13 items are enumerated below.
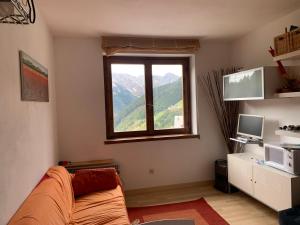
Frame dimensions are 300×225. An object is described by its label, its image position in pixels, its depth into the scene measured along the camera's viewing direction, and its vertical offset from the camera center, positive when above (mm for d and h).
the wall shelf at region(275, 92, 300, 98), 2514 +95
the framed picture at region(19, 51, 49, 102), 1833 +271
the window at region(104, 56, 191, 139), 3791 +185
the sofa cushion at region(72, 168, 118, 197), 2678 -820
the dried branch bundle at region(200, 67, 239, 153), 3873 +10
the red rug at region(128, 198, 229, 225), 2833 -1338
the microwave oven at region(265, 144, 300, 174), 2459 -597
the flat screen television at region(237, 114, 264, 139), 3140 -298
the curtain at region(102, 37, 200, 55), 3447 +924
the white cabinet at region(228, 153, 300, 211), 2420 -905
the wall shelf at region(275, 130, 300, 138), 2504 -329
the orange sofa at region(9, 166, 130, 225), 1557 -801
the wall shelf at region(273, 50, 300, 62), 2453 +507
